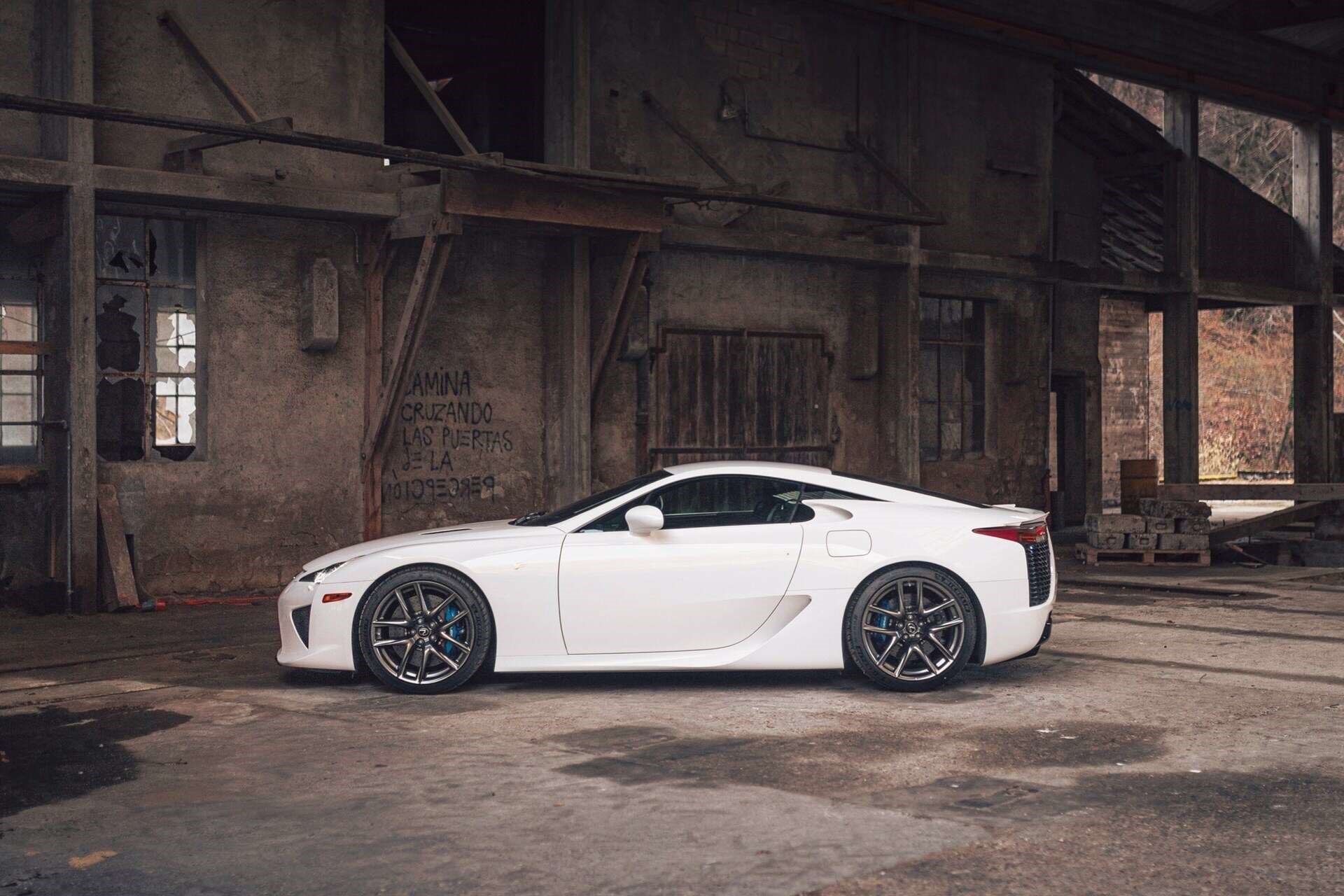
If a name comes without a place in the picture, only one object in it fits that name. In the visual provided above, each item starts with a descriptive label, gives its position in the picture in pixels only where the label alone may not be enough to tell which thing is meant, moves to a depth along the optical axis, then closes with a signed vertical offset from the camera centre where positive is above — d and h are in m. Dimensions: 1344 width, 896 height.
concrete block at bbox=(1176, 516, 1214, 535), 15.39 -0.77
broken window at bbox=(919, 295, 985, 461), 18.17 +0.91
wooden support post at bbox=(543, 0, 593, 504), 14.20 +1.81
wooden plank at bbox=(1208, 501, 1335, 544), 15.59 -0.76
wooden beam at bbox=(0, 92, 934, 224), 10.18 +2.35
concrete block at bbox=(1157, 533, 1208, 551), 15.33 -0.94
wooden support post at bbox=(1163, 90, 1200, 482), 20.70 +2.08
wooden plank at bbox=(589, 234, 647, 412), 13.91 +1.35
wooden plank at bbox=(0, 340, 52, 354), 11.66 +0.86
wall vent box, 12.78 +1.27
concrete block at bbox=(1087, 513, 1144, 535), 15.46 -0.75
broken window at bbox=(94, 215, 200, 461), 12.28 +0.98
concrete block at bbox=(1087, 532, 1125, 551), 15.51 -0.93
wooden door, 15.45 +0.61
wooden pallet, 15.39 -1.11
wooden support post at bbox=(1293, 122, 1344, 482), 22.72 +2.05
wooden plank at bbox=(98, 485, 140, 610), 11.57 -0.82
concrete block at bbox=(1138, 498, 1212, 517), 15.38 -0.59
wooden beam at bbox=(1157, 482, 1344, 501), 15.67 -0.44
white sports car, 7.78 -0.78
